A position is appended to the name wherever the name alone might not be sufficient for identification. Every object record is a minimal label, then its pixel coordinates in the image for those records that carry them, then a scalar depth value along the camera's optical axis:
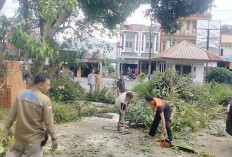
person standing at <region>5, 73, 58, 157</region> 3.48
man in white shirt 7.51
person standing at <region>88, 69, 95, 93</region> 14.72
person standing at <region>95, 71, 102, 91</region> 15.28
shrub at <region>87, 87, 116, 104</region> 13.23
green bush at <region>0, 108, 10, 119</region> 7.57
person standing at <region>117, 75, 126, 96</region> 12.24
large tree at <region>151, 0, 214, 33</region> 13.01
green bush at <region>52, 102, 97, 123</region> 8.57
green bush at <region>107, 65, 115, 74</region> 40.44
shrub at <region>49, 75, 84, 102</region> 12.17
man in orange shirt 6.63
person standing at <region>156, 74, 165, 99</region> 12.22
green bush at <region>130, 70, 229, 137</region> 8.53
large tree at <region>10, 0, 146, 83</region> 5.60
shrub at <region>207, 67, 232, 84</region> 18.16
